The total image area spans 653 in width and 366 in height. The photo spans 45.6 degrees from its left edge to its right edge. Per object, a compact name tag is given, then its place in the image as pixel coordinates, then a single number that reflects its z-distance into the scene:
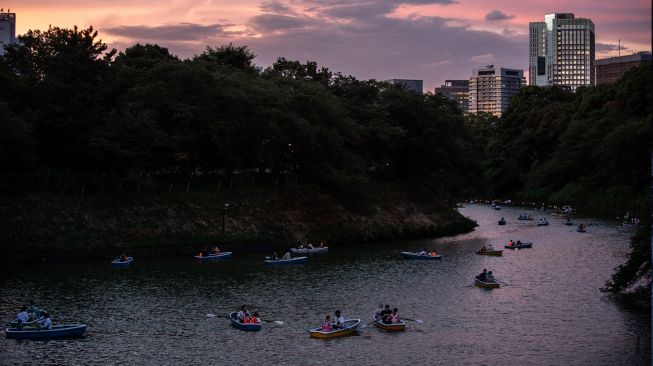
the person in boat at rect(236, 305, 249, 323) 41.62
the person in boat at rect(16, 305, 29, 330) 39.00
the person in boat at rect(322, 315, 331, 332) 39.50
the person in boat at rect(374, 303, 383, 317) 42.25
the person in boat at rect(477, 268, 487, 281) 54.39
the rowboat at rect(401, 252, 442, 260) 68.06
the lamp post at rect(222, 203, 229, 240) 74.50
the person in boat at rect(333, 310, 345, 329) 39.78
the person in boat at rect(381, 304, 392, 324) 41.22
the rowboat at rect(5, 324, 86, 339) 38.88
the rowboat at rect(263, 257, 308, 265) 64.25
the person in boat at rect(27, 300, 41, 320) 40.06
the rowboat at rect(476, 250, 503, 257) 71.74
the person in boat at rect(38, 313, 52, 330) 39.12
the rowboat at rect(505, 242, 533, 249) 76.31
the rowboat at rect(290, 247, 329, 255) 71.25
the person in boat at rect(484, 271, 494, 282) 54.25
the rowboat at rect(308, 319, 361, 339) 39.25
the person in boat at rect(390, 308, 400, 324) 41.12
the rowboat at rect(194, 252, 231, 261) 65.94
